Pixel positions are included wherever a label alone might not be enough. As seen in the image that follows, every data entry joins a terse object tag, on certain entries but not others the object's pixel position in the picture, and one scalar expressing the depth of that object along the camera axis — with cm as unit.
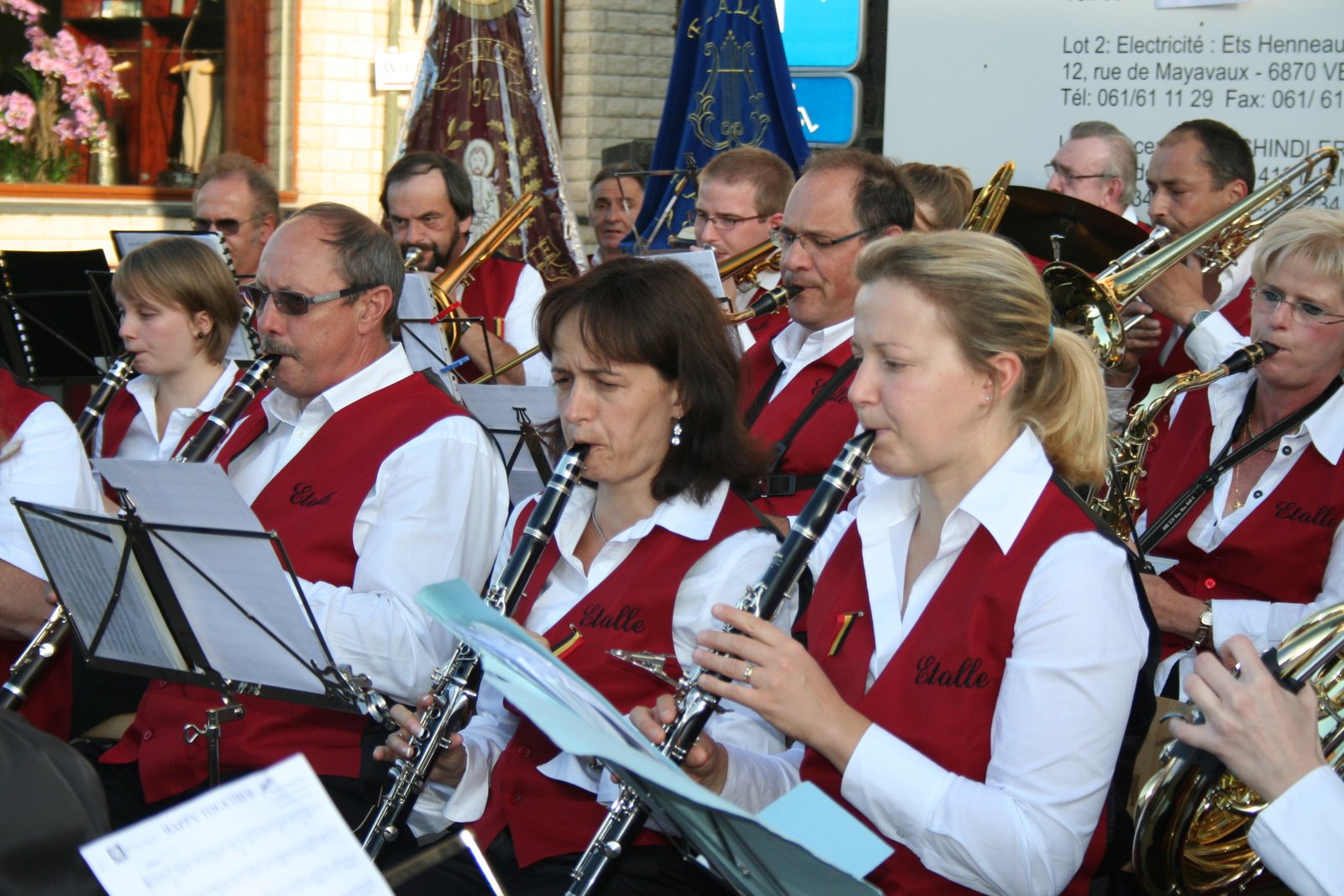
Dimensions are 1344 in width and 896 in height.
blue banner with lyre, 665
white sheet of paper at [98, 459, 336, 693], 243
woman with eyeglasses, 313
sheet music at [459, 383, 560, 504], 380
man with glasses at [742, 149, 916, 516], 371
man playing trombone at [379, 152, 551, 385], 546
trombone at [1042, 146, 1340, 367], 380
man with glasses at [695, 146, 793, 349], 490
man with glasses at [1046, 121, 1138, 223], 547
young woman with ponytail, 204
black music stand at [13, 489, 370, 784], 251
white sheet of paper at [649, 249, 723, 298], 397
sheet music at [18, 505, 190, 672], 263
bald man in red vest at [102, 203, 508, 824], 284
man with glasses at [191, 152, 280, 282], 587
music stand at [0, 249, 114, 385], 562
